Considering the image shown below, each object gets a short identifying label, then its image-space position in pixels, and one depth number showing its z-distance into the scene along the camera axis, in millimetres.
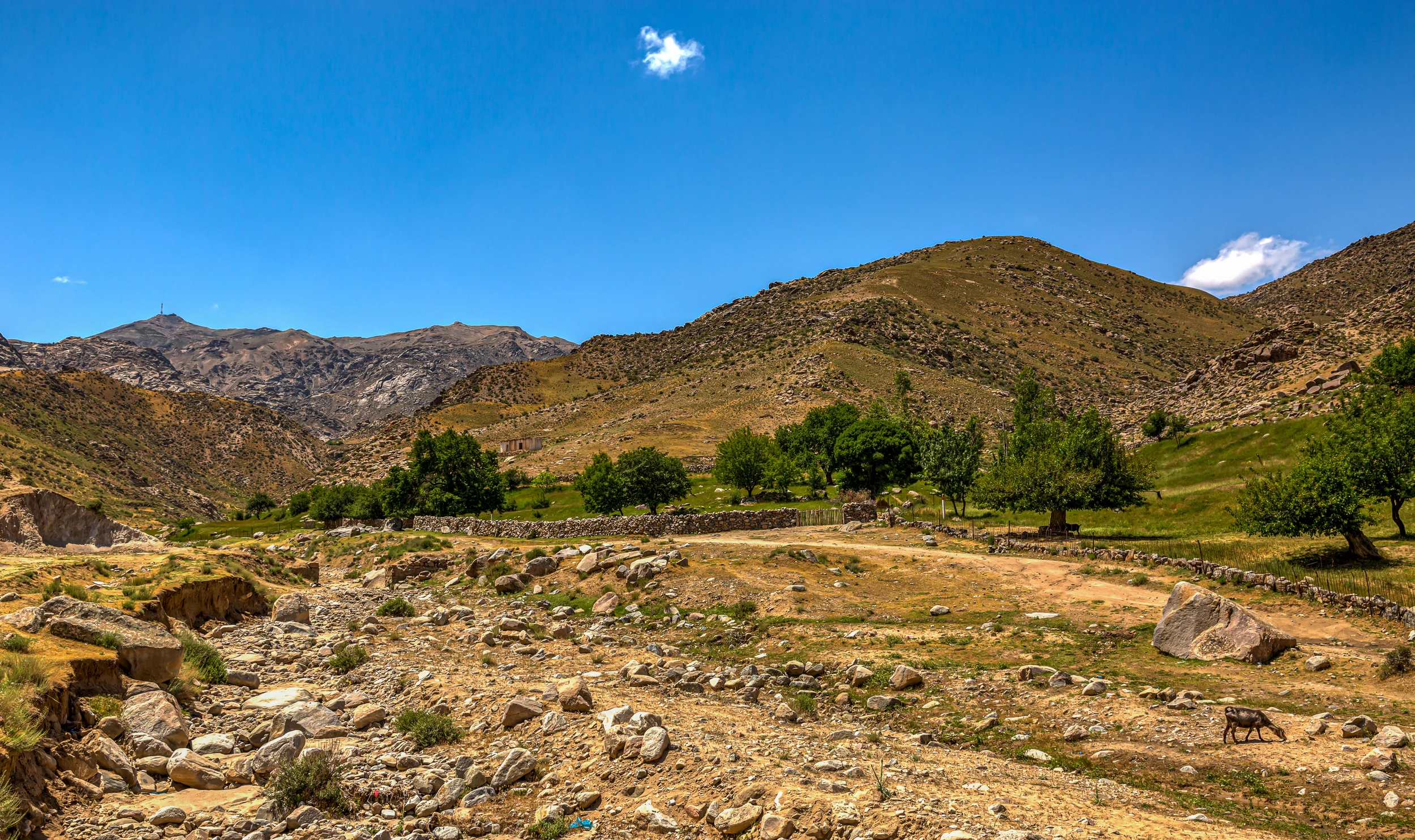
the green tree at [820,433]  67250
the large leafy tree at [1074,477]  35531
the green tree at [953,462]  46125
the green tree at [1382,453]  27250
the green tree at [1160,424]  68938
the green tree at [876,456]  57781
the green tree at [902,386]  90938
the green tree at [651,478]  53375
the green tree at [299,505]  90438
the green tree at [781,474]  62562
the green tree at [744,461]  63500
